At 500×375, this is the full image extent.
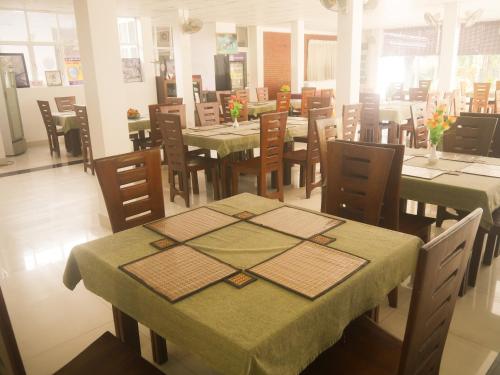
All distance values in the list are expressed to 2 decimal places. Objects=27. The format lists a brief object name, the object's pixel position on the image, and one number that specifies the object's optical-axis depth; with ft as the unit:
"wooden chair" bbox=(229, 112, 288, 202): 13.12
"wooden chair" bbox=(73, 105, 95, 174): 18.23
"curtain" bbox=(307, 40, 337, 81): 46.42
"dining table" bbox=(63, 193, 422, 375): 3.76
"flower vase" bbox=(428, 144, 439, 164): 9.55
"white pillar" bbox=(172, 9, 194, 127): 29.58
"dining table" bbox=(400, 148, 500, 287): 7.66
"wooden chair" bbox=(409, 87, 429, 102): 27.69
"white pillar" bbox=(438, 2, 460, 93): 28.68
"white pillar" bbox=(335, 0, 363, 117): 19.35
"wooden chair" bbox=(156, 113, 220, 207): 13.80
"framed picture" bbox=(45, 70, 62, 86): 28.43
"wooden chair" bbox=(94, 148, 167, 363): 6.56
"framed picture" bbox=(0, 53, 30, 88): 26.05
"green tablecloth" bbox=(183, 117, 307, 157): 13.48
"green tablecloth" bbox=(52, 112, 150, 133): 19.82
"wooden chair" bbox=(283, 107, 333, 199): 14.24
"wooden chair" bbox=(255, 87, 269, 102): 30.04
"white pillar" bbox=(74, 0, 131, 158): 11.14
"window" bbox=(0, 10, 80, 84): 26.58
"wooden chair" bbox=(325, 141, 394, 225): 7.10
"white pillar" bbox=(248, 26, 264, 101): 38.83
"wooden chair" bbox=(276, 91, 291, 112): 26.14
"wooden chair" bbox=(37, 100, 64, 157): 21.76
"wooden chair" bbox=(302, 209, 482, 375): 3.37
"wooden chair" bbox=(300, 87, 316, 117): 24.26
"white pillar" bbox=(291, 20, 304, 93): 35.35
